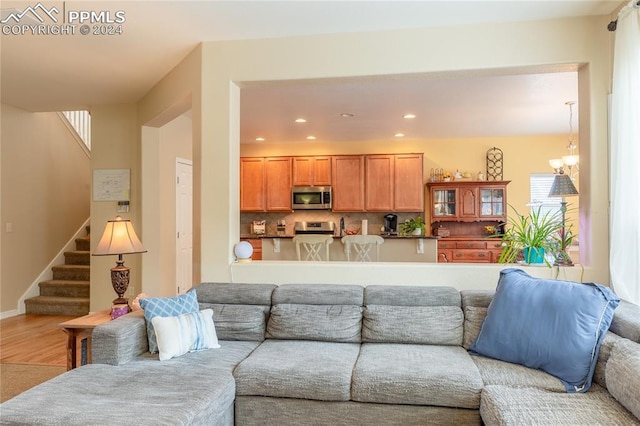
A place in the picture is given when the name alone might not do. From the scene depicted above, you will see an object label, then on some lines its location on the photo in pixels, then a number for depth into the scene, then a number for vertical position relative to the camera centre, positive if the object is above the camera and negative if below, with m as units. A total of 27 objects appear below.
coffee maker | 7.37 -0.21
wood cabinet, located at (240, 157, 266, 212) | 7.57 +0.47
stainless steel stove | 7.51 -0.28
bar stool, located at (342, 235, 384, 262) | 4.66 -0.42
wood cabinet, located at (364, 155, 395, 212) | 7.18 +0.52
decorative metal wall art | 7.16 +0.86
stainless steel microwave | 7.34 +0.26
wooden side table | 2.82 -0.85
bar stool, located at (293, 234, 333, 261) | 4.65 -0.37
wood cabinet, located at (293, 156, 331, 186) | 7.42 +0.75
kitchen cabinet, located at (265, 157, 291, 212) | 7.54 +0.54
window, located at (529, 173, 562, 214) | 7.17 +0.46
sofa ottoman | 1.69 -0.84
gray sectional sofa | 1.78 -0.84
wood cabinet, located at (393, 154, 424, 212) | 7.10 +0.49
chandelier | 4.84 +0.62
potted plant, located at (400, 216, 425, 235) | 7.11 -0.25
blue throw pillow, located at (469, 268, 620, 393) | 2.10 -0.62
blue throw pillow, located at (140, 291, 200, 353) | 2.52 -0.60
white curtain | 2.51 +0.34
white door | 5.79 -0.18
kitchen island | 5.04 -0.45
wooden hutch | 6.82 -0.05
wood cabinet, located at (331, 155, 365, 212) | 7.29 +0.54
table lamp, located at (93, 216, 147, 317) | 3.04 -0.26
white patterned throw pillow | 2.42 -0.74
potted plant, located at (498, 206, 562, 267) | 3.00 -0.19
